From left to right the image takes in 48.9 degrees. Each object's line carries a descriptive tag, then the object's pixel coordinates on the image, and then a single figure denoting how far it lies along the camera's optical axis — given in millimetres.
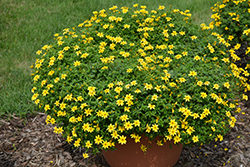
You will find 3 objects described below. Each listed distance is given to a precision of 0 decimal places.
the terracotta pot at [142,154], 3059
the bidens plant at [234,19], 4270
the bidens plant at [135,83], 2668
